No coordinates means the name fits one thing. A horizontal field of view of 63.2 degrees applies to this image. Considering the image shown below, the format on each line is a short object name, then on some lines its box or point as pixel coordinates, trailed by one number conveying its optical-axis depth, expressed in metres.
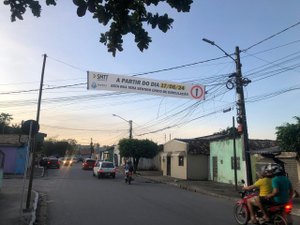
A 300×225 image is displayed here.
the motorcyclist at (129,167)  17.75
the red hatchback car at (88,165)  32.98
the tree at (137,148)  28.22
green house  18.23
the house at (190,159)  22.43
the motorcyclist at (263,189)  5.97
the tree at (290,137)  11.62
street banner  10.89
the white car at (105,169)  21.61
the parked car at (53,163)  32.35
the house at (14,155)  23.07
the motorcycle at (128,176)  17.43
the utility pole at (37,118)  8.18
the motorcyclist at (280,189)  5.73
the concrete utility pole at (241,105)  11.88
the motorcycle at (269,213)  5.61
